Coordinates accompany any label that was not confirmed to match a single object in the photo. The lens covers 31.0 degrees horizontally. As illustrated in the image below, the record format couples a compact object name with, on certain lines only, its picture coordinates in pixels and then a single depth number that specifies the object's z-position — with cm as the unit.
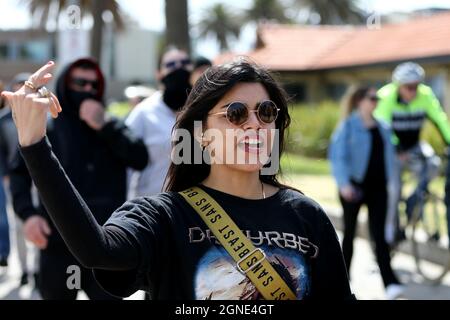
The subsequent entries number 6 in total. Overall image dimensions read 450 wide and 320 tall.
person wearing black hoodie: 421
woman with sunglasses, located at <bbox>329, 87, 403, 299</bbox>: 718
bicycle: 794
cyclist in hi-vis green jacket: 795
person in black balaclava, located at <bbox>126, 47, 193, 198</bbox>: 491
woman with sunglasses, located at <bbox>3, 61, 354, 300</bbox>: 210
